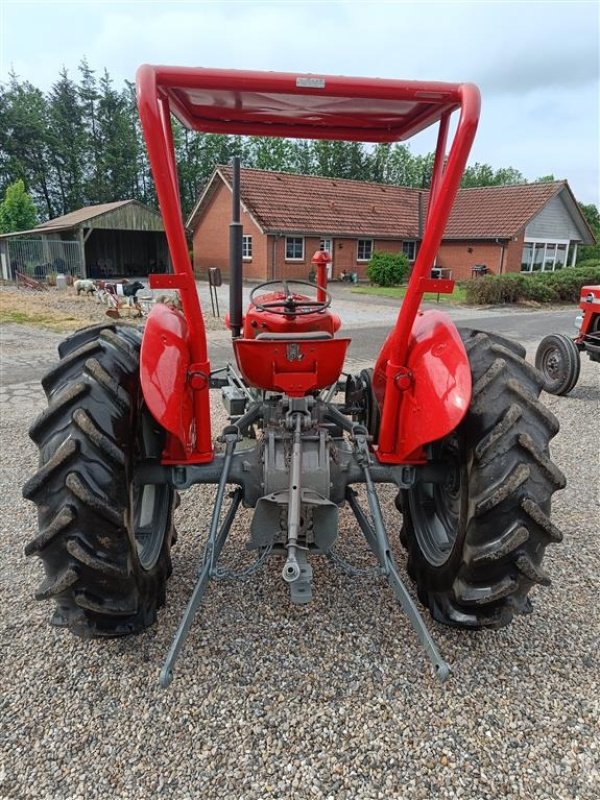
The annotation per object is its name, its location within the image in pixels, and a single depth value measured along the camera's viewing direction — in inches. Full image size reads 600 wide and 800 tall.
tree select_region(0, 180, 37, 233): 1321.4
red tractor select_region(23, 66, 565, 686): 78.4
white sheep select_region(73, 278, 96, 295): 703.1
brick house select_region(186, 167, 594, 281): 864.3
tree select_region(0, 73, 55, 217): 1653.5
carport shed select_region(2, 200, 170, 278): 921.5
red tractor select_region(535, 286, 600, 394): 262.8
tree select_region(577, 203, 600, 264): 1531.7
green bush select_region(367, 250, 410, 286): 913.5
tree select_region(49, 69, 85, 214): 1760.6
